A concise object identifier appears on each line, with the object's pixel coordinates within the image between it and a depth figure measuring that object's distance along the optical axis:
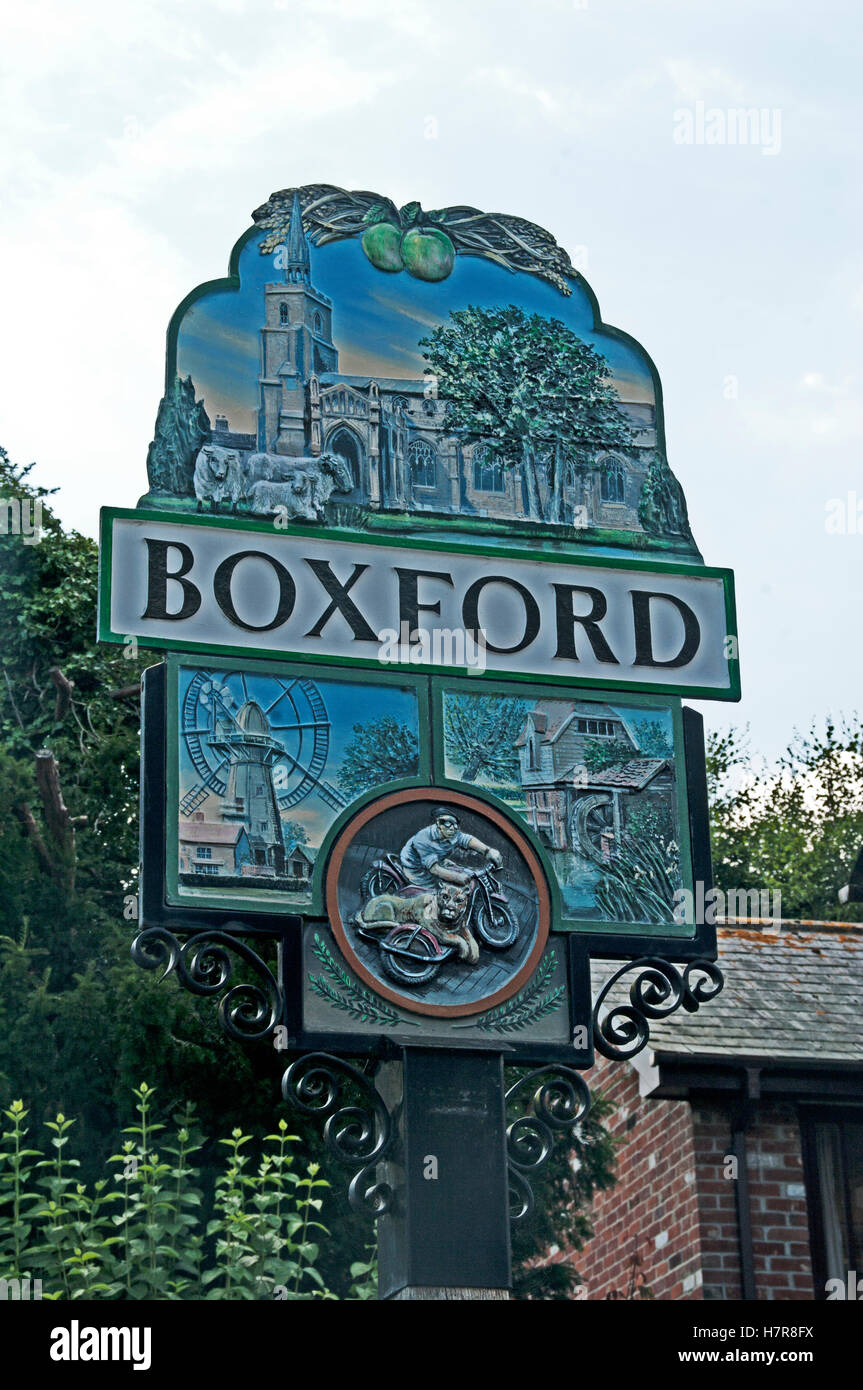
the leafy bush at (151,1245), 7.88
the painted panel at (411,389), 7.93
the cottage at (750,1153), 11.19
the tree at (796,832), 29.25
